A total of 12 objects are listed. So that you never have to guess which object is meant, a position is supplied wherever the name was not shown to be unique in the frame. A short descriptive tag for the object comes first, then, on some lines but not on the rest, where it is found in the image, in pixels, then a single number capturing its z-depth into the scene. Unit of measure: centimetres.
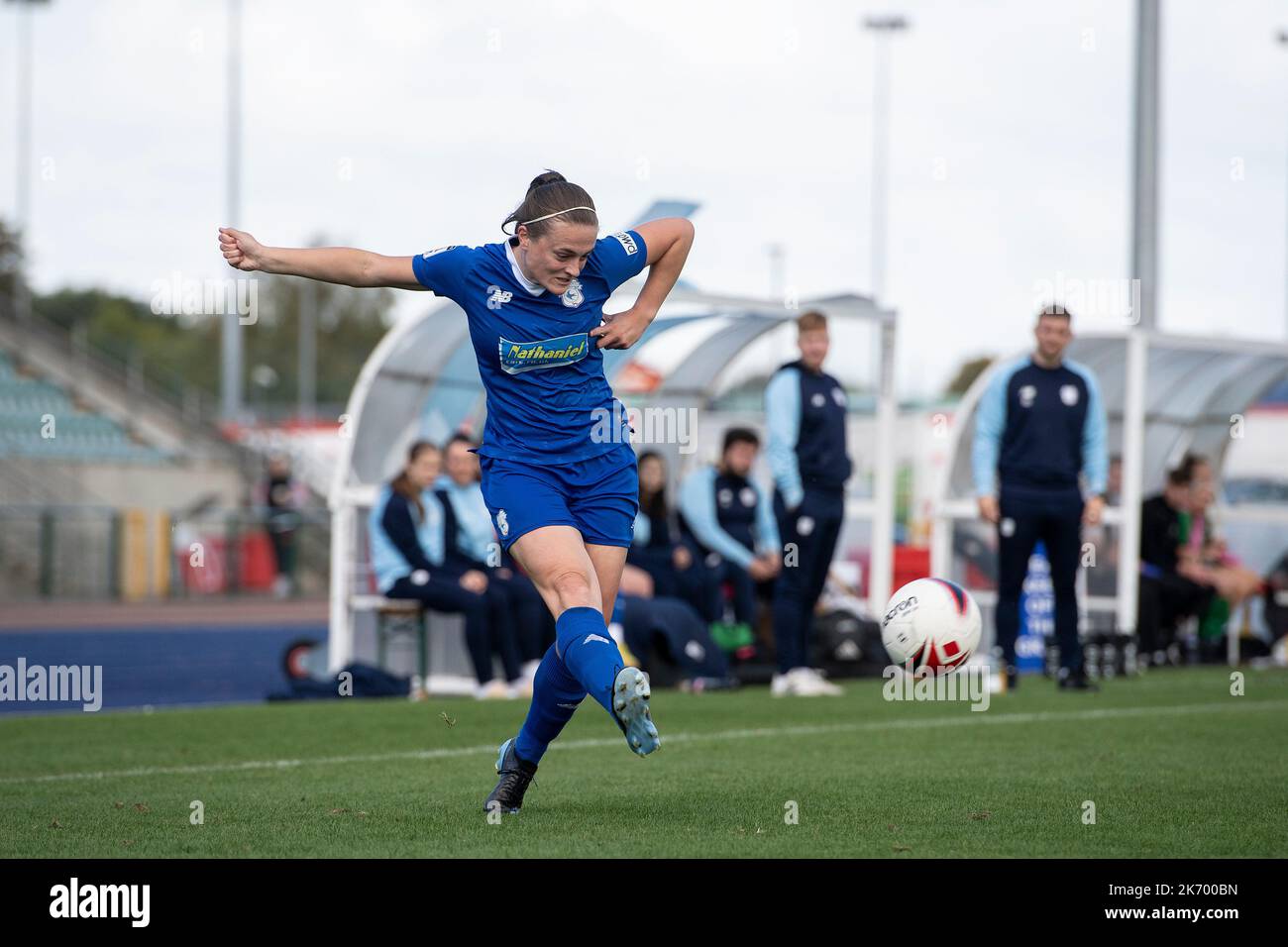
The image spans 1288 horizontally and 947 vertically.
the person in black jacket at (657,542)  1333
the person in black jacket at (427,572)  1195
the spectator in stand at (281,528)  2761
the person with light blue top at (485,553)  1227
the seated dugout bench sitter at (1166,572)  1486
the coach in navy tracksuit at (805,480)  1159
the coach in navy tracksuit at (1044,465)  1142
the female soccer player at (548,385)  558
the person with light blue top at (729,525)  1355
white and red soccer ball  767
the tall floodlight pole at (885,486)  1440
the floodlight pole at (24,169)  4166
